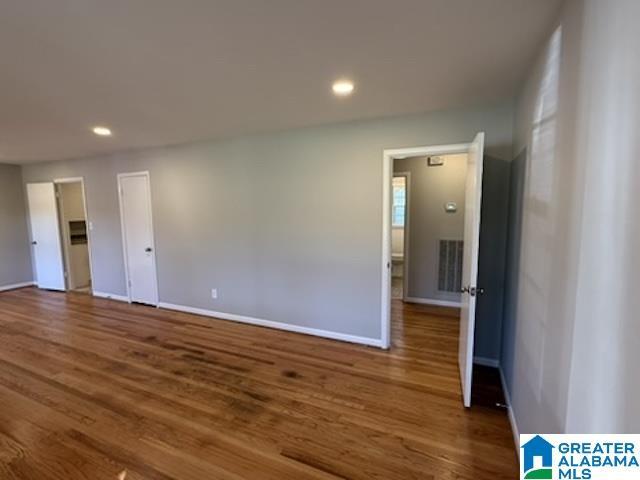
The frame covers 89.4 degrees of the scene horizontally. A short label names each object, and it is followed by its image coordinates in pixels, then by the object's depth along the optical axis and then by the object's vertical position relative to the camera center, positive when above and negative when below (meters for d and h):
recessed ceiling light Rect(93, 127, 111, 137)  3.50 +0.92
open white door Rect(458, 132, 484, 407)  2.25 -0.39
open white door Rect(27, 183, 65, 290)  5.89 -0.38
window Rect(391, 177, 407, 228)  7.50 +0.16
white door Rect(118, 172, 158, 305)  4.77 -0.36
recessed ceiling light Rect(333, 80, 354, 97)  2.31 +0.92
